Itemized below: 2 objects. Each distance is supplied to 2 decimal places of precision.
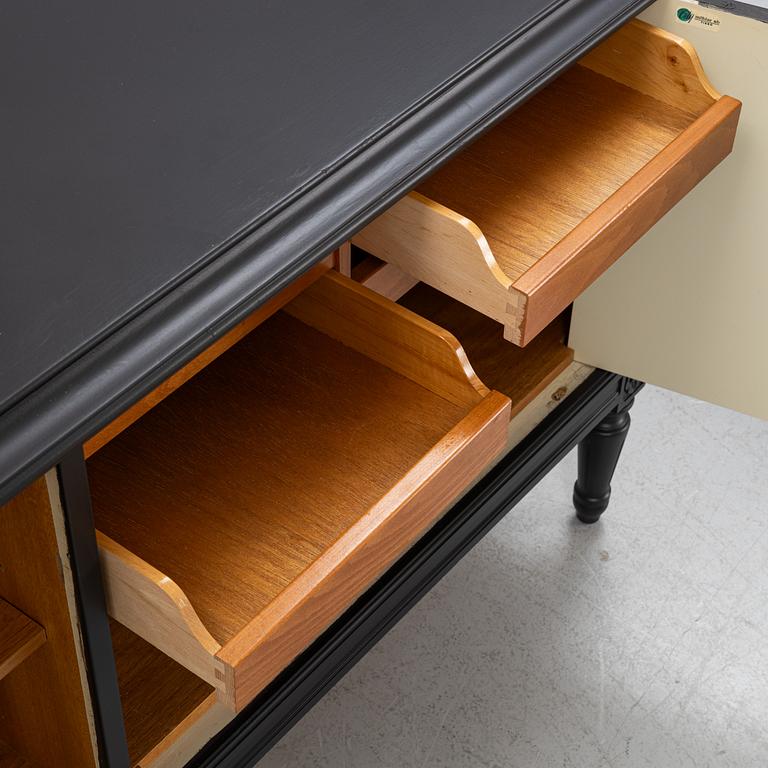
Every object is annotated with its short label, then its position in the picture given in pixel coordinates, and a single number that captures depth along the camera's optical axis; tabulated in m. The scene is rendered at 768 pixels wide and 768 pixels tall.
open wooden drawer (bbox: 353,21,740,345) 0.94
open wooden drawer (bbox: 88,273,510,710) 0.83
